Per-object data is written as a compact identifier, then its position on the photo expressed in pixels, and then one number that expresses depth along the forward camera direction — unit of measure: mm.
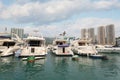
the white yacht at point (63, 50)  26107
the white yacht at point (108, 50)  38218
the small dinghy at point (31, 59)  18655
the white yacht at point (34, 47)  23376
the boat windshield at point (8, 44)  30445
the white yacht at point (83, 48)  26181
